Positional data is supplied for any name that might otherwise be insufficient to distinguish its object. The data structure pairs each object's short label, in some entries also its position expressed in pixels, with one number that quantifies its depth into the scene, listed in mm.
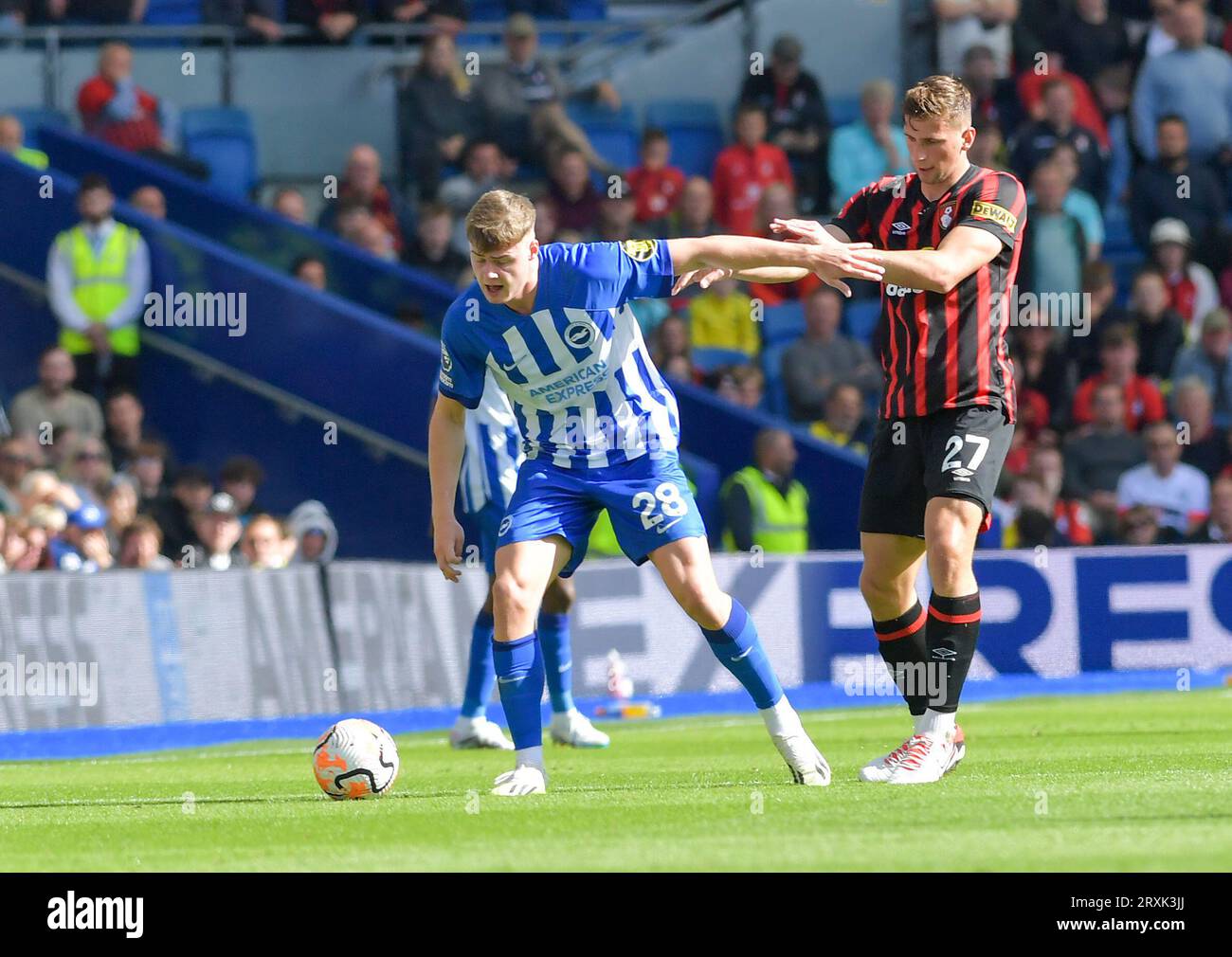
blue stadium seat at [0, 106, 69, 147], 19031
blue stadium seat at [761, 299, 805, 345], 18719
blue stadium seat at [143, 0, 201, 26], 20906
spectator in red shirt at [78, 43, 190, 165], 18609
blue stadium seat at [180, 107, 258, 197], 19312
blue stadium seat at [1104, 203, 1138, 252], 20297
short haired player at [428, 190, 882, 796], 7992
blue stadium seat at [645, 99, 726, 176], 20766
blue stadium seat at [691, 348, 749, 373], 18094
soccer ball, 8242
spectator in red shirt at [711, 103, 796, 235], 19141
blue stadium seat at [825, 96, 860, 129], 20984
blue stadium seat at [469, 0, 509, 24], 21656
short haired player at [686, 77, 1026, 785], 8188
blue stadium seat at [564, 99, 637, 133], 20761
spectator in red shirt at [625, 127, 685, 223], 18922
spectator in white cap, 18891
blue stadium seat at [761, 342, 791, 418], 18016
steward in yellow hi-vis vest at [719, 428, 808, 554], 15891
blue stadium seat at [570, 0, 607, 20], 22109
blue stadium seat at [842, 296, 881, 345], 19078
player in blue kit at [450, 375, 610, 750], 11180
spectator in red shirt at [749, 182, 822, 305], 18250
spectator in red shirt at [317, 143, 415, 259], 18203
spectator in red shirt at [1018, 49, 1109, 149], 19906
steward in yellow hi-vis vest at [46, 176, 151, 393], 16281
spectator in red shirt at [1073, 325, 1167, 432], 17594
